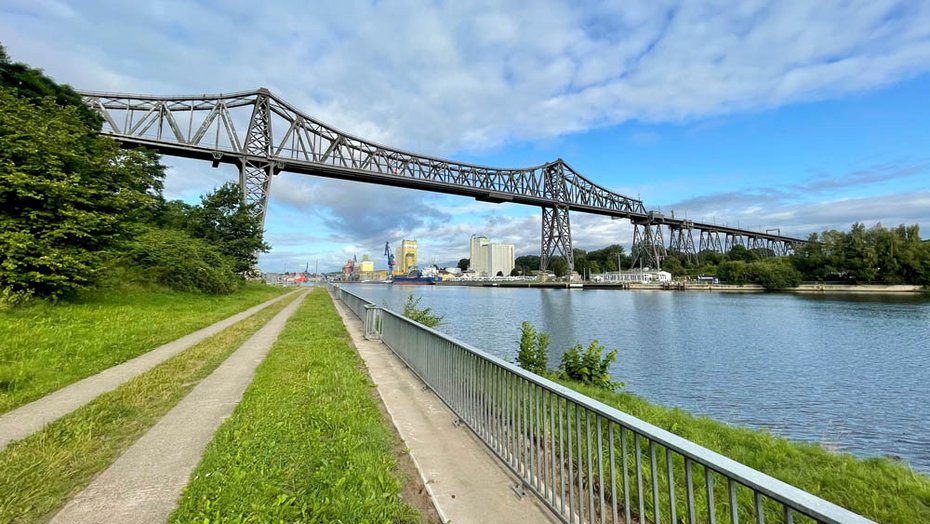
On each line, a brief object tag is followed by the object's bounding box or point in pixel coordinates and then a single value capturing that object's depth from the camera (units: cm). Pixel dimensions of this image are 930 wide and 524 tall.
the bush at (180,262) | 2097
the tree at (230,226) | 3198
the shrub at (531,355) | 1054
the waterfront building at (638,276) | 10581
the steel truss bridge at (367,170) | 4447
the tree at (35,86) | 2098
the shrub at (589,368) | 959
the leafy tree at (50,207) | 1127
